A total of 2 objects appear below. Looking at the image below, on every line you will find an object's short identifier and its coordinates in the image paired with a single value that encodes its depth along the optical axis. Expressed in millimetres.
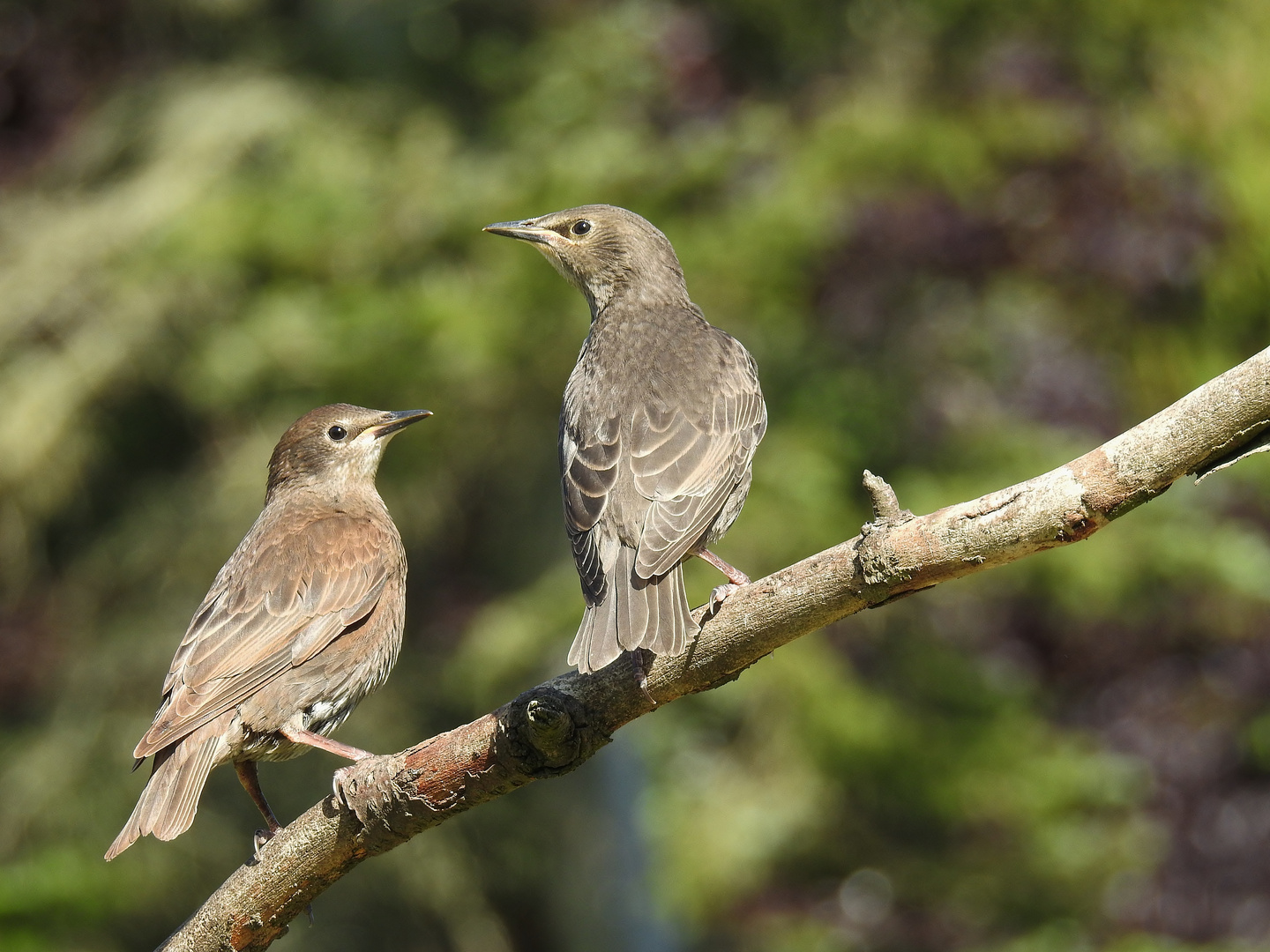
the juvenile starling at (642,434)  7250
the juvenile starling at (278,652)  8281
